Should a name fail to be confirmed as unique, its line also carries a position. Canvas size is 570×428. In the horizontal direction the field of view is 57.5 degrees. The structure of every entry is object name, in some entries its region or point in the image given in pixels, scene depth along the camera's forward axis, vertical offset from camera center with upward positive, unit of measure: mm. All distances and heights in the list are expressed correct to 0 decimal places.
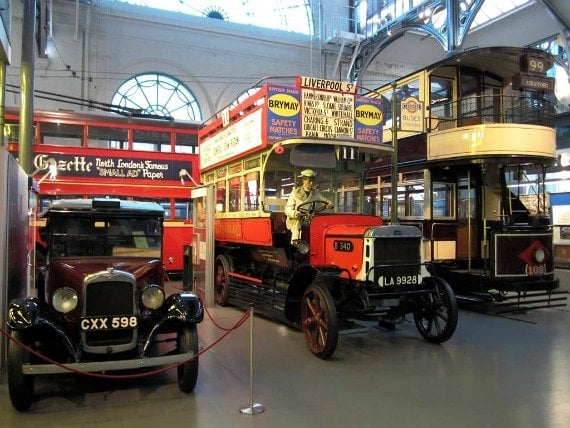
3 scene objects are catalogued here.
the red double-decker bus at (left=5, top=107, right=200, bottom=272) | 12922 +1745
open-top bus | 6395 -29
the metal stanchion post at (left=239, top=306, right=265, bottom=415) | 4430 -1562
